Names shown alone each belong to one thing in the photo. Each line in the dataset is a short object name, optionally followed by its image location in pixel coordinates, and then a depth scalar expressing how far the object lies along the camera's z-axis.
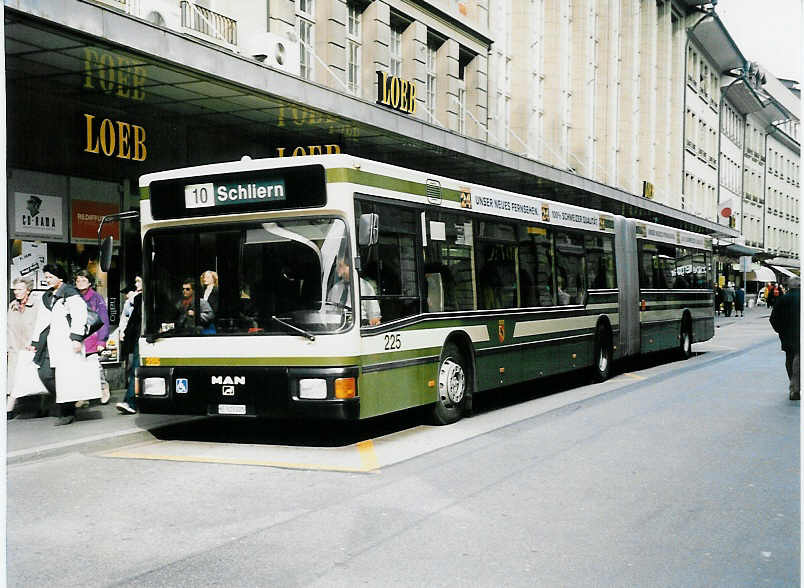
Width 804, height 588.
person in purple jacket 12.17
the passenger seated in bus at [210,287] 9.76
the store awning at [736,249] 53.79
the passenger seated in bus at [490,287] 12.27
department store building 12.32
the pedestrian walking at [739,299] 52.41
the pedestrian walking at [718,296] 53.25
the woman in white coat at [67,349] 11.09
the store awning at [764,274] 66.11
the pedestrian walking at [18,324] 11.94
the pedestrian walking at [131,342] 12.26
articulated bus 9.33
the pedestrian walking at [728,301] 51.91
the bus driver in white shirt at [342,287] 9.30
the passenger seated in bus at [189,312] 9.86
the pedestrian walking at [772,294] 57.86
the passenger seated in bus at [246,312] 9.63
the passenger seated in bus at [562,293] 14.93
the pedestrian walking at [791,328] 13.91
